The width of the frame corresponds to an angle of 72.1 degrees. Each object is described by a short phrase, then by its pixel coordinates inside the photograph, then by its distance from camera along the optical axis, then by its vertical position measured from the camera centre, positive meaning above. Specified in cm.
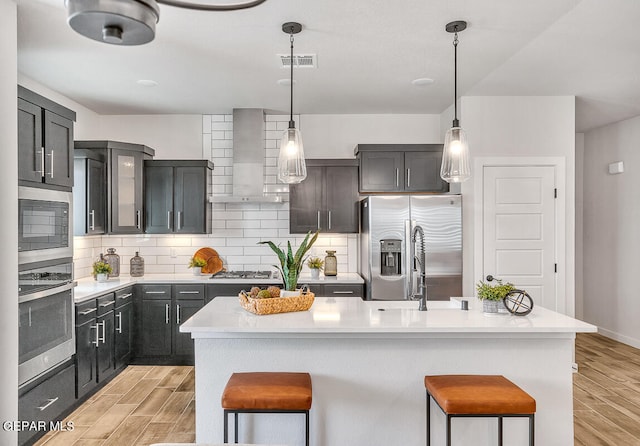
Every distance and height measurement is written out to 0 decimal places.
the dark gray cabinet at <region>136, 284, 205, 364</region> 465 -98
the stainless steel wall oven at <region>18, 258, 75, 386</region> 266 -59
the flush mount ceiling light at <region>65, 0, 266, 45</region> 102 +49
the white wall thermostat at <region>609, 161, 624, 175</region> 559 +73
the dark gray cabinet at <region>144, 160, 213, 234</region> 494 +34
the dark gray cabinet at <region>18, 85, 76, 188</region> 265 +55
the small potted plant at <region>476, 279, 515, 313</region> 269 -44
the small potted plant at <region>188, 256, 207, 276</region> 493 -45
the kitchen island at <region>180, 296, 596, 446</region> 258 -90
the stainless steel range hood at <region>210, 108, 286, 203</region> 501 +82
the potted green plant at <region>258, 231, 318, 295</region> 293 -29
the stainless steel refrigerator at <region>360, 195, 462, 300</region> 438 -15
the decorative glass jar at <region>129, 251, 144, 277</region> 504 -47
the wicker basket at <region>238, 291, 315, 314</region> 266 -49
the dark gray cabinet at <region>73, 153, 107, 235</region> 430 +29
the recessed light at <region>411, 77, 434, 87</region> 404 +134
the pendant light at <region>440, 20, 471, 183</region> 275 +43
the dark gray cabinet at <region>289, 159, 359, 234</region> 491 +36
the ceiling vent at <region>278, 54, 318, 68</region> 348 +133
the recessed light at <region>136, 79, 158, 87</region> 402 +133
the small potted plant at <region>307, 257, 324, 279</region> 483 -46
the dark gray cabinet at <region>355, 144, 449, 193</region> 481 +64
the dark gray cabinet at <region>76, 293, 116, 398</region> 359 -102
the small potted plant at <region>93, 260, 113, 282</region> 448 -46
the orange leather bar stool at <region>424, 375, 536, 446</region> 208 -84
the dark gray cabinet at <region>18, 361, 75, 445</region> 284 -122
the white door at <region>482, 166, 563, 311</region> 459 -4
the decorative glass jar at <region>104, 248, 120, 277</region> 486 -38
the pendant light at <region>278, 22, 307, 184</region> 285 +45
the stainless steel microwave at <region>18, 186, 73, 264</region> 263 +1
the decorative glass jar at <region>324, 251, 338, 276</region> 497 -46
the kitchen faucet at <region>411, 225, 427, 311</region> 277 -39
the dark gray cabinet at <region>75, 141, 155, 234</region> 457 +47
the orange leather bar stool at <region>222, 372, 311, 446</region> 214 -84
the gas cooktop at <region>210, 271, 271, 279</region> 476 -55
